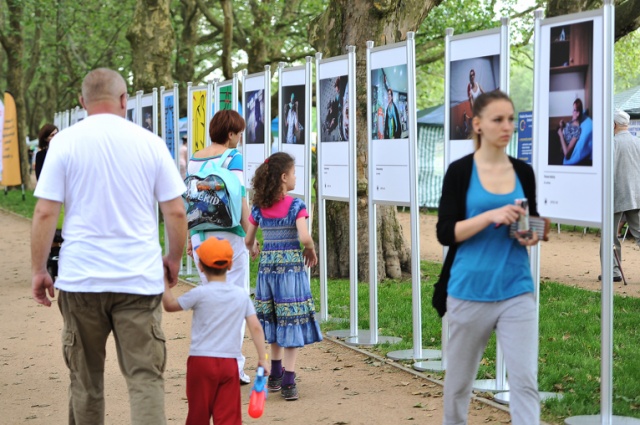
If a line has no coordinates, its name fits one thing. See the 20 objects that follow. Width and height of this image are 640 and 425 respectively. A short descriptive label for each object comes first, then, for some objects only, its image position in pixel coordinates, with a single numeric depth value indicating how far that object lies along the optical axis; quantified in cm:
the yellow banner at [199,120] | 1314
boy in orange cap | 549
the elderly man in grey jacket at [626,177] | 1299
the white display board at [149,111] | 1513
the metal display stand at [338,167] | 954
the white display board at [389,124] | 870
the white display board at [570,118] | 607
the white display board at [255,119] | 1143
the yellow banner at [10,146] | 2392
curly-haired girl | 739
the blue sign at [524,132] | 1572
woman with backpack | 756
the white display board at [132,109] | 1641
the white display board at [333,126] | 970
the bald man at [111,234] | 491
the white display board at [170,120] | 1457
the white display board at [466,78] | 731
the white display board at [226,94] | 1198
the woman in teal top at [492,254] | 486
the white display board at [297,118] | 1044
